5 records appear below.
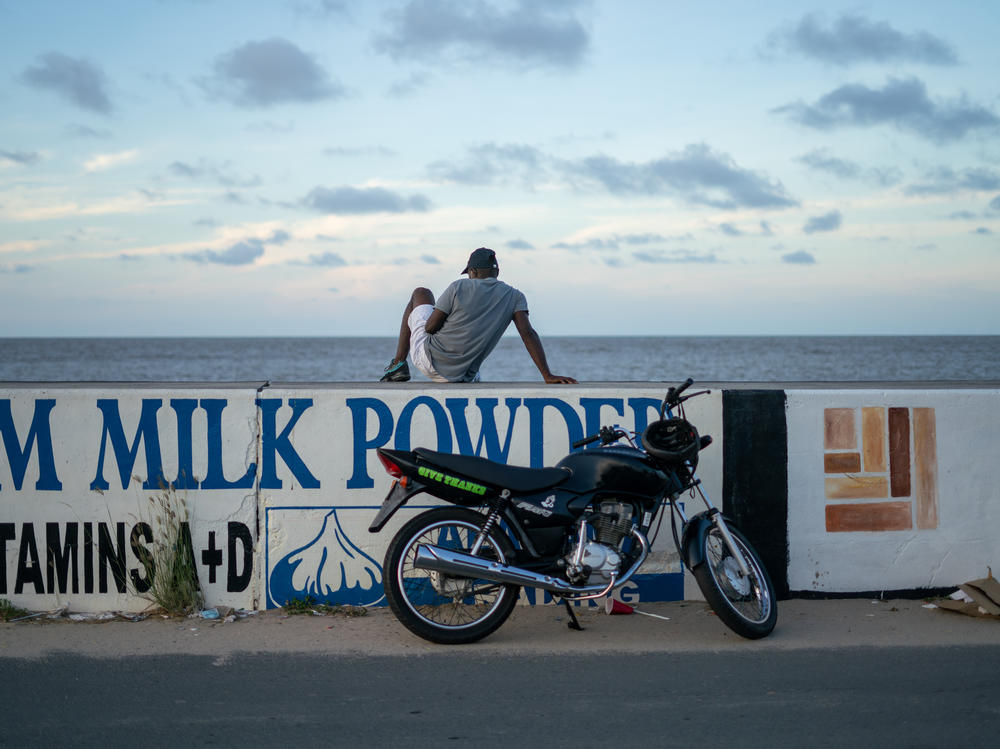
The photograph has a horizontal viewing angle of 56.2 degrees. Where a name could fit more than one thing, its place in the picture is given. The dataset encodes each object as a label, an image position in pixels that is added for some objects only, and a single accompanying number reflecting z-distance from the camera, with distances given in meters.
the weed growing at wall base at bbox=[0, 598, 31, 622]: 5.34
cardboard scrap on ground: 5.42
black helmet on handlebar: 5.05
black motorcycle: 4.89
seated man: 7.43
